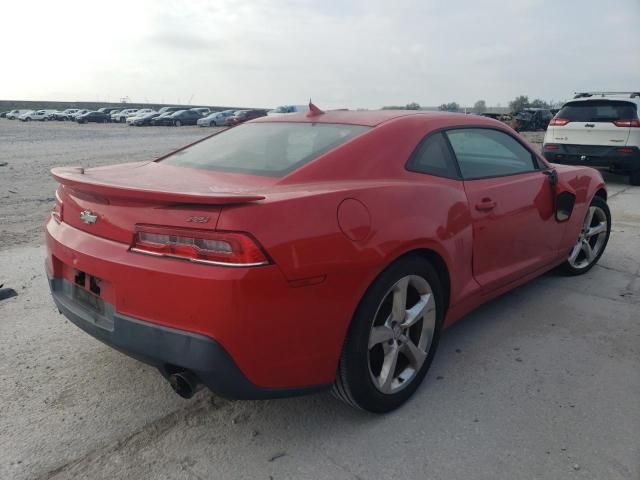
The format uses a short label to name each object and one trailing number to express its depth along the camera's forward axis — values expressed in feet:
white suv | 31.30
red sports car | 6.52
